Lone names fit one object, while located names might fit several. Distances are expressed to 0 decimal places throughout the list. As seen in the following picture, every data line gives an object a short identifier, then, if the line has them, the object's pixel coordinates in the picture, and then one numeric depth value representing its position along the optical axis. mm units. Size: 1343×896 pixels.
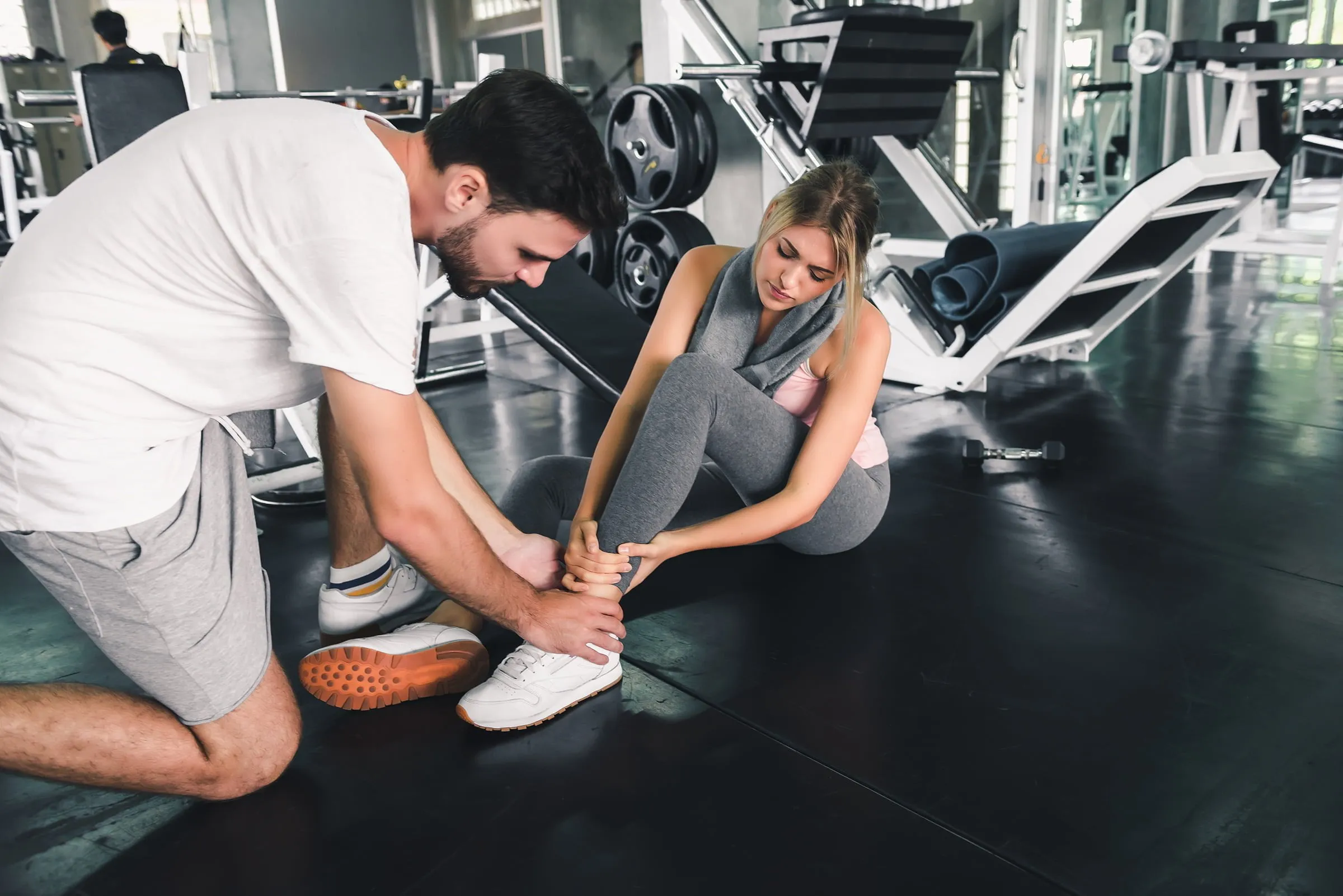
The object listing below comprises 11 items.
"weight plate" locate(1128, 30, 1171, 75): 4016
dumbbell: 2414
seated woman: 1484
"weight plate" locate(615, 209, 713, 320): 3607
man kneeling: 1018
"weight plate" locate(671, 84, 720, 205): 3617
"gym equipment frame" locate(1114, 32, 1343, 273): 4223
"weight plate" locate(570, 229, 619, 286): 3998
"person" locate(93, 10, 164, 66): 4176
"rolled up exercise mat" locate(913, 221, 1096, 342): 2957
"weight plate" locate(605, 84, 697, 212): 3570
